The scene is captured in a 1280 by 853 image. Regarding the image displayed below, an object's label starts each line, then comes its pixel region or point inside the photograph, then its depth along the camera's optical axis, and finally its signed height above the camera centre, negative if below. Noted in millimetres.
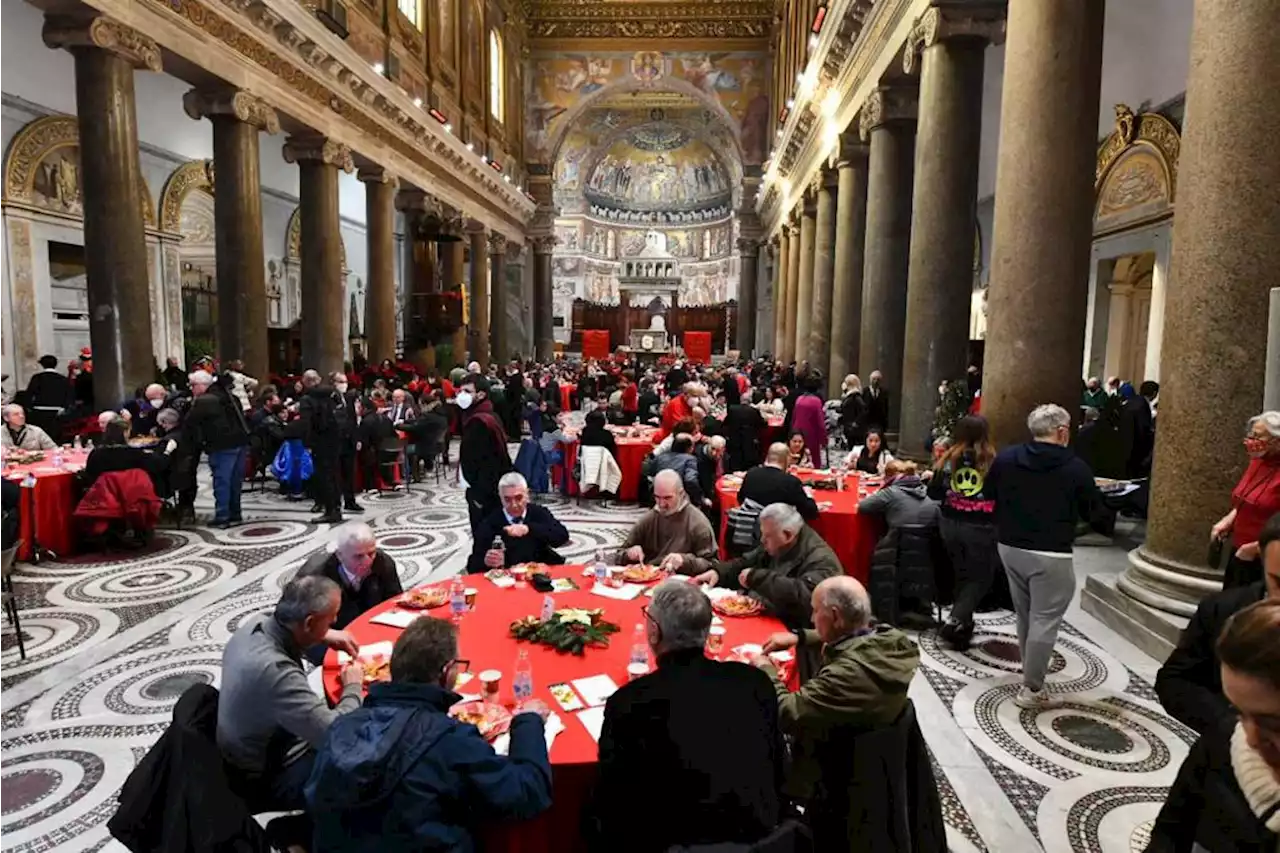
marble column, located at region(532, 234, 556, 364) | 29344 +2185
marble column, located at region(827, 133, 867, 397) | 12289 +1551
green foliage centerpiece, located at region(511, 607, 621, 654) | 2959 -1132
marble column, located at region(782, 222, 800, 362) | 19969 +1690
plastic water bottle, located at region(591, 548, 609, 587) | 3863 -1136
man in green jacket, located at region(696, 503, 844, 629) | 3445 -1034
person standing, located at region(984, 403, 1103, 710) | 3701 -777
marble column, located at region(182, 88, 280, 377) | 10258 +1751
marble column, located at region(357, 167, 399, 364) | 15148 +1828
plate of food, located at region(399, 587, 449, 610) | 3398 -1135
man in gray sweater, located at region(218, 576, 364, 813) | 2256 -1077
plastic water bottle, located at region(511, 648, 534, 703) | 2564 -1132
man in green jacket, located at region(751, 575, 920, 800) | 2141 -942
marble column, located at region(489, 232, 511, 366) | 24891 +1740
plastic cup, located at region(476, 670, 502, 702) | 2506 -1130
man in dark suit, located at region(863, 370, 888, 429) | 9938 -579
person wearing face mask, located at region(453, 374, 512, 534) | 6211 -892
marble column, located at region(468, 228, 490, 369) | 21984 +1675
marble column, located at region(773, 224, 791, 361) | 21797 +1935
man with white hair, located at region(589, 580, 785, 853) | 1865 -1024
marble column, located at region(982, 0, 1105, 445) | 5309 +1162
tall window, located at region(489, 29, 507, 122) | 23875 +9062
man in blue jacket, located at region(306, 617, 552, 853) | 1691 -1002
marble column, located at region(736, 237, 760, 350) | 29172 +2635
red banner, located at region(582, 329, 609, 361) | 36500 +580
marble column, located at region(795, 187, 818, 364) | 17094 +1916
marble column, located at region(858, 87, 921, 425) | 10008 +1802
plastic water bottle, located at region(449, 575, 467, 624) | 3321 -1128
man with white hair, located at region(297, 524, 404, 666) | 3518 -1056
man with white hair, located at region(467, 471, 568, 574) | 4453 -1073
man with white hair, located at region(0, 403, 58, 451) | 7164 -839
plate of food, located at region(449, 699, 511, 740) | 2322 -1166
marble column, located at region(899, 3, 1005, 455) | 7250 +1590
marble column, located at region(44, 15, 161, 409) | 7883 +1639
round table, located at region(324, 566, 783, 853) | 2182 -1173
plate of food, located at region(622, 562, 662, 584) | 3824 -1132
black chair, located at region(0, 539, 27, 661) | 4195 -1491
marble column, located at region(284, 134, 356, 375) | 12523 +1642
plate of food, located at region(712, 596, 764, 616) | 3383 -1149
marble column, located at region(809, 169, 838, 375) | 14258 +1635
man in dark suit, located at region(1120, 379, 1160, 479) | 7844 -769
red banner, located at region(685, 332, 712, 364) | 36219 +498
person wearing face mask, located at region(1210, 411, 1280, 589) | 3342 -564
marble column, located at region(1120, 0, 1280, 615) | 3752 +429
